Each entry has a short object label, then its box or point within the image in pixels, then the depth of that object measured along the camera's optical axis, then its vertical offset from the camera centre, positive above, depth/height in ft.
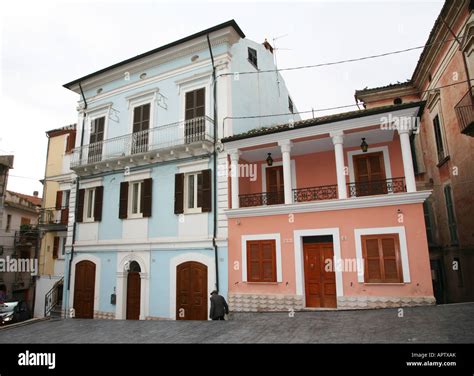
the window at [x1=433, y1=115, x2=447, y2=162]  49.49 +17.49
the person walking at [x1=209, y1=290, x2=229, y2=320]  36.73 -5.54
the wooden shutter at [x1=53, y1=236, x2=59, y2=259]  68.39 +2.72
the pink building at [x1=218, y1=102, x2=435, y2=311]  34.22 +4.08
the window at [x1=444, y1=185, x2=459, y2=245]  46.70 +5.29
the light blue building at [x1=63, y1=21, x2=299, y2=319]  44.39 +12.29
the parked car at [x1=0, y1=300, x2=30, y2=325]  52.47 -8.49
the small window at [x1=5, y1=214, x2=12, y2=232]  88.24 +10.78
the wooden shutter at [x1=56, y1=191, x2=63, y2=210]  68.52 +12.76
